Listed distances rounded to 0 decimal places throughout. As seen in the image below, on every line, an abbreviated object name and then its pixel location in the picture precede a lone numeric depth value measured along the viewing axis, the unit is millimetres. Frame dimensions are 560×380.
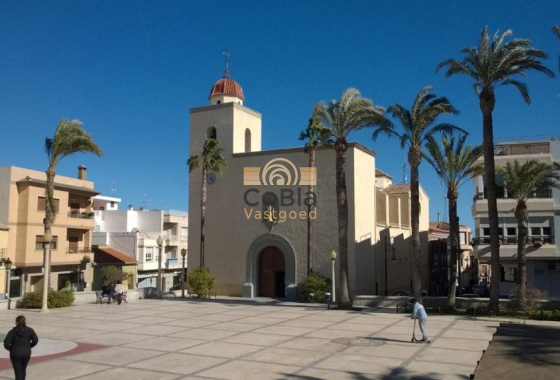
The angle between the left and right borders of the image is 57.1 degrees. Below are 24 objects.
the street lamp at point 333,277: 28844
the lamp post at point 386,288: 38281
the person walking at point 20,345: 10508
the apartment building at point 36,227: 36906
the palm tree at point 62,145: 27216
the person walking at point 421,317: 16844
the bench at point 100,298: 30503
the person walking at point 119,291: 30328
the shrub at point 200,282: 34156
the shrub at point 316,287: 31344
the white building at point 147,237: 53812
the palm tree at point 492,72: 23766
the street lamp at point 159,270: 33562
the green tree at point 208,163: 36094
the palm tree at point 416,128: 26281
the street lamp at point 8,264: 27636
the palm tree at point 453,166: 28812
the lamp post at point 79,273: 43162
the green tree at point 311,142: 31141
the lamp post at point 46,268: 25688
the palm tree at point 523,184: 25984
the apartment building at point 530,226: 32312
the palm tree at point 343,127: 28359
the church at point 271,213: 33625
